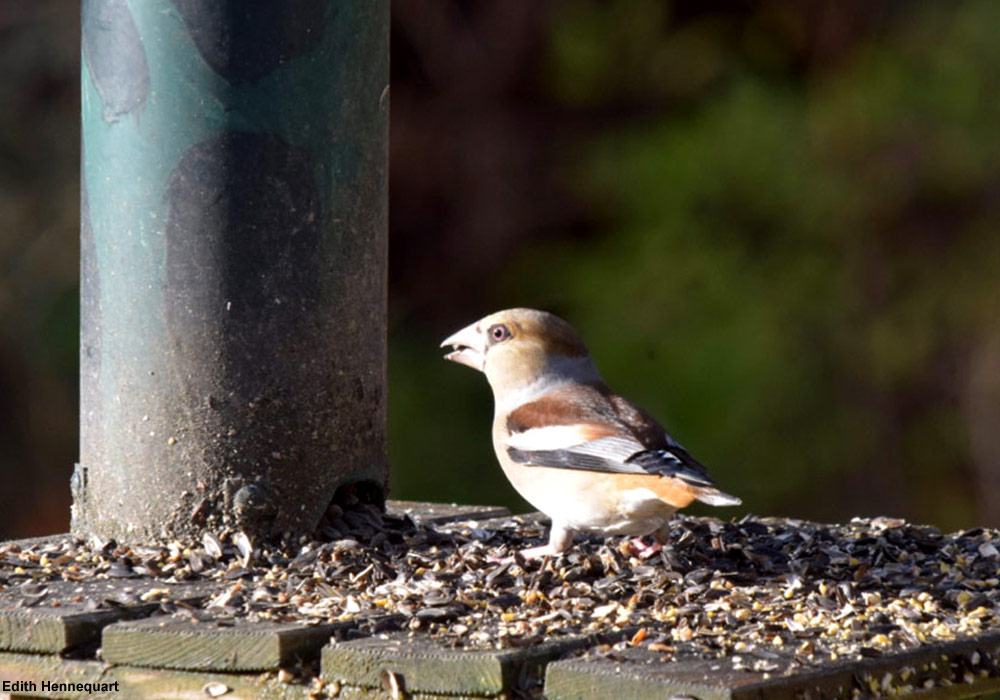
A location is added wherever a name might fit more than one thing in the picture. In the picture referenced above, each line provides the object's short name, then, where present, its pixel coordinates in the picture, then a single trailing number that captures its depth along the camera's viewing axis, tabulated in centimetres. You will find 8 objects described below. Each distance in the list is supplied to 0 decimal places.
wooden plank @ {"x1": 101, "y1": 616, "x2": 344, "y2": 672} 596
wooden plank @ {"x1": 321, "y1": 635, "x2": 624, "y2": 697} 563
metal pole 796
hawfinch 769
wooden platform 556
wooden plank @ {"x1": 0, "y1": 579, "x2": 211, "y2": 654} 634
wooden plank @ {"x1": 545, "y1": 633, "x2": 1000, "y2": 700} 535
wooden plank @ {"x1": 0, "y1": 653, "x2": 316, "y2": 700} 595
